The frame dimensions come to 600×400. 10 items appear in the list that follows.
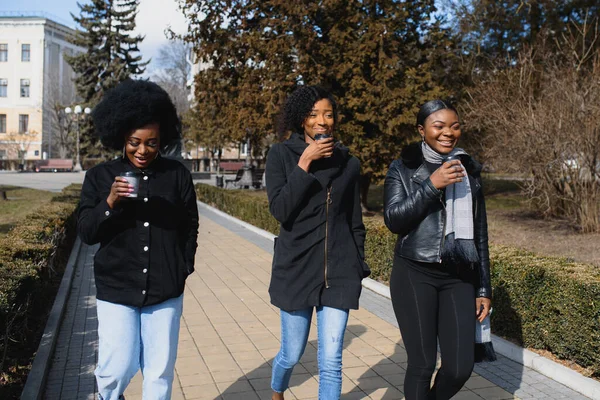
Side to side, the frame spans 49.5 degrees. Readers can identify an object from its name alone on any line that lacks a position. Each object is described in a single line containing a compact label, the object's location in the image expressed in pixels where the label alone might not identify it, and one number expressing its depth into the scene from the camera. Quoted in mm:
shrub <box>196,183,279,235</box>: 13320
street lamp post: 44344
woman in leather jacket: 3041
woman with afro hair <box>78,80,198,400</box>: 2799
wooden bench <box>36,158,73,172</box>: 46750
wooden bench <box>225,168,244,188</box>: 28422
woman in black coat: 3207
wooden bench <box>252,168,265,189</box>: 27453
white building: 59375
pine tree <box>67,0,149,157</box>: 44156
